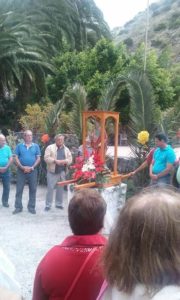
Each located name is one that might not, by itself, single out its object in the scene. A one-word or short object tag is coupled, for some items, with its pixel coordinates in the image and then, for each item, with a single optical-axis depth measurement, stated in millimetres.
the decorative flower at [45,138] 7799
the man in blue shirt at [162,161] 4641
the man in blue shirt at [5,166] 5968
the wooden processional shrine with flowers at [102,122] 4780
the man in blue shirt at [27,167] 5642
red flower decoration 4421
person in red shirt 1357
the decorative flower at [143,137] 5869
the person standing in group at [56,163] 5845
